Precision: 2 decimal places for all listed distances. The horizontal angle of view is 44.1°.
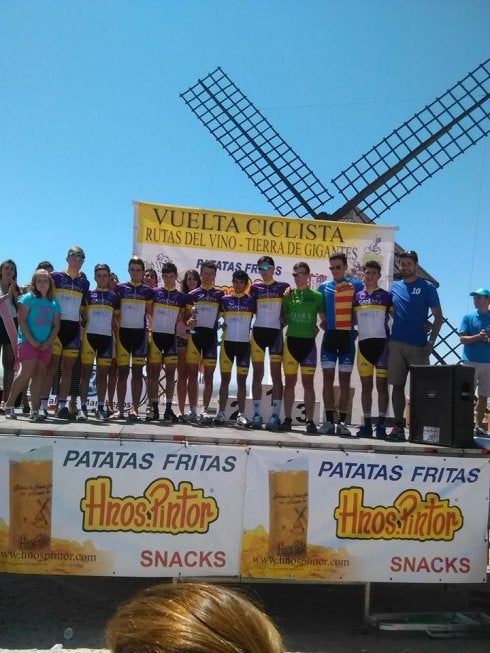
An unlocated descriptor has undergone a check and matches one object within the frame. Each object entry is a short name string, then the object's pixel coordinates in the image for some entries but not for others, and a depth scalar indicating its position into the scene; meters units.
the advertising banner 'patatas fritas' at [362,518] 4.64
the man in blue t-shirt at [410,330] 6.30
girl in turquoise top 6.19
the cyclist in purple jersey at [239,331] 6.73
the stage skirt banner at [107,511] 4.53
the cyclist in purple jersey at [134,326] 6.74
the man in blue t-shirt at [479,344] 7.08
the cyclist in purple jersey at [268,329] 6.69
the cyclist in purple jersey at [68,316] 6.52
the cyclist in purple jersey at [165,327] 6.80
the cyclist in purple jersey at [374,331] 6.33
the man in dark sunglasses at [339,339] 6.52
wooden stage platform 4.61
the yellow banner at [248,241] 9.65
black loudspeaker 5.05
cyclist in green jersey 6.61
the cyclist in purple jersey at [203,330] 6.79
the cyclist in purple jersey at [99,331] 6.64
